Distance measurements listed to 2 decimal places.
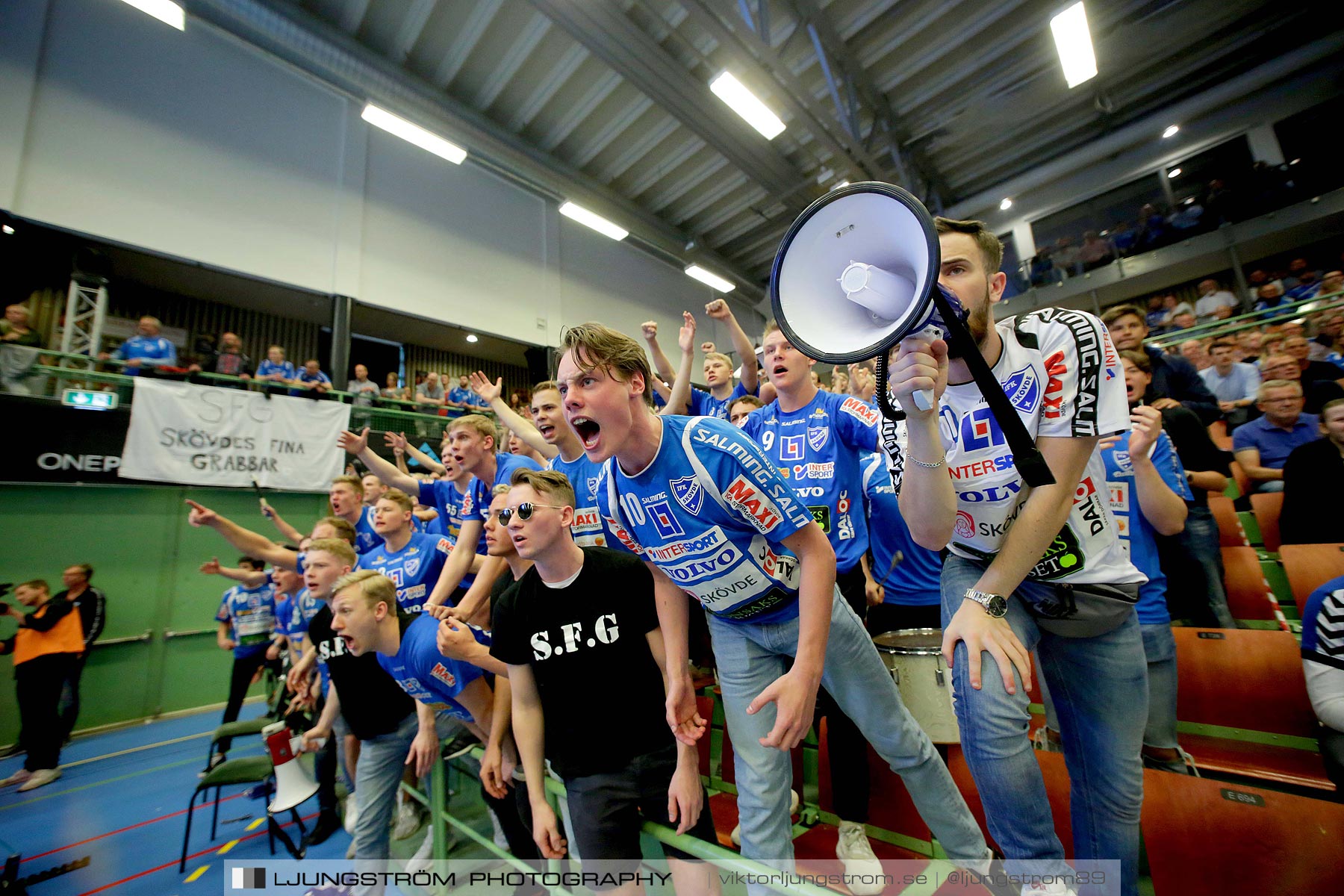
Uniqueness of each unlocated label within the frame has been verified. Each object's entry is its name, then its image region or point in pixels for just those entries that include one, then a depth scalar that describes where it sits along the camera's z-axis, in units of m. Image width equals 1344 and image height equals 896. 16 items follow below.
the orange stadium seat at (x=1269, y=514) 3.79
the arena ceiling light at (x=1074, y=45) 6.70
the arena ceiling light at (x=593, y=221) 10.69
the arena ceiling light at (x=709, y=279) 13.26
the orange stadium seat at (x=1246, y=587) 3.01
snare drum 2.01
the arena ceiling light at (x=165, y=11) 6.43
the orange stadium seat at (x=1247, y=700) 2.02
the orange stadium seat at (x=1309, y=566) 2.48
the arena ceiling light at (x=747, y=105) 7.55
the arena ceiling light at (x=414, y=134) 8.22
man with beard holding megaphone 1.08
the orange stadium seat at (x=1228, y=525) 3.61
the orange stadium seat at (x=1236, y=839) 1.32
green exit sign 6.35
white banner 6.71
